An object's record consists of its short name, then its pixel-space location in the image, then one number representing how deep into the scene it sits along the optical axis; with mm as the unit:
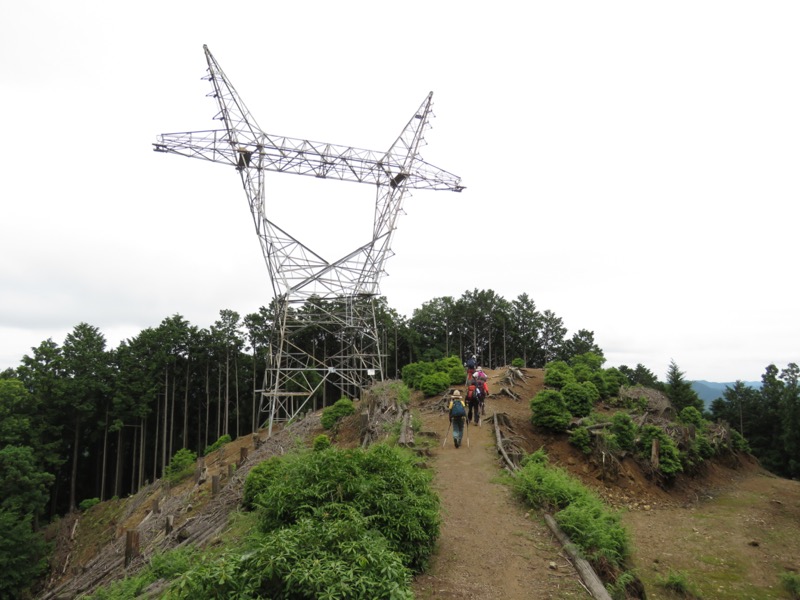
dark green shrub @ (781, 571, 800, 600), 9008
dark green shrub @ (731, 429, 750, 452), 20672
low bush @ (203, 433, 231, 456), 29625
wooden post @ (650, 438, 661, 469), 14431
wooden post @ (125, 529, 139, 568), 9141
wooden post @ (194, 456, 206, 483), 18650
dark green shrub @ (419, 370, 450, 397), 19203
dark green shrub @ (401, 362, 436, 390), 22141
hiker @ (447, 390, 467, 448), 11578
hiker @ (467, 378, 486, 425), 13281
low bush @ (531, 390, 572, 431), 14570
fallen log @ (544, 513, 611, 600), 5715
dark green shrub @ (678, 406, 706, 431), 20219
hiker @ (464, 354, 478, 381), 15272
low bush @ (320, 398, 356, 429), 19047
